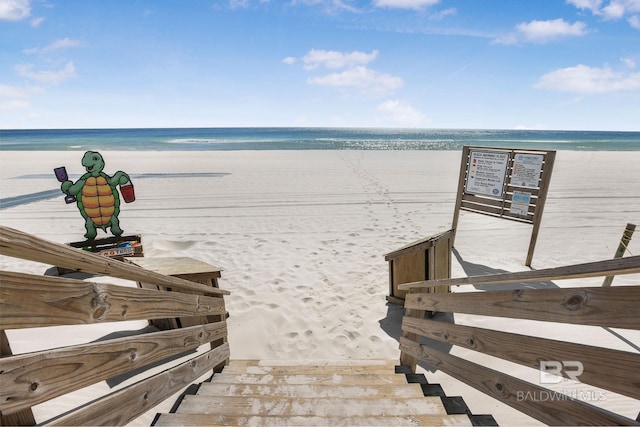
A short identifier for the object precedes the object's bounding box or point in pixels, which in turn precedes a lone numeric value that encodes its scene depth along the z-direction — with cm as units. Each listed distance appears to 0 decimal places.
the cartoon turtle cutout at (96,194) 586
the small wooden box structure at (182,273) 396
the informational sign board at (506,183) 603
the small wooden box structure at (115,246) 576
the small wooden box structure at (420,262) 463
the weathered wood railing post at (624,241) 443
